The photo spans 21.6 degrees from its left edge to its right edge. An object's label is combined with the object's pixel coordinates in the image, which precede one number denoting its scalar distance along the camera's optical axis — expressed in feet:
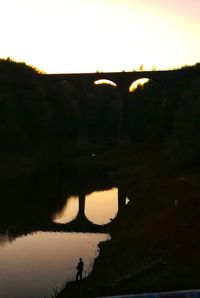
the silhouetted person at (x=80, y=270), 73.05
